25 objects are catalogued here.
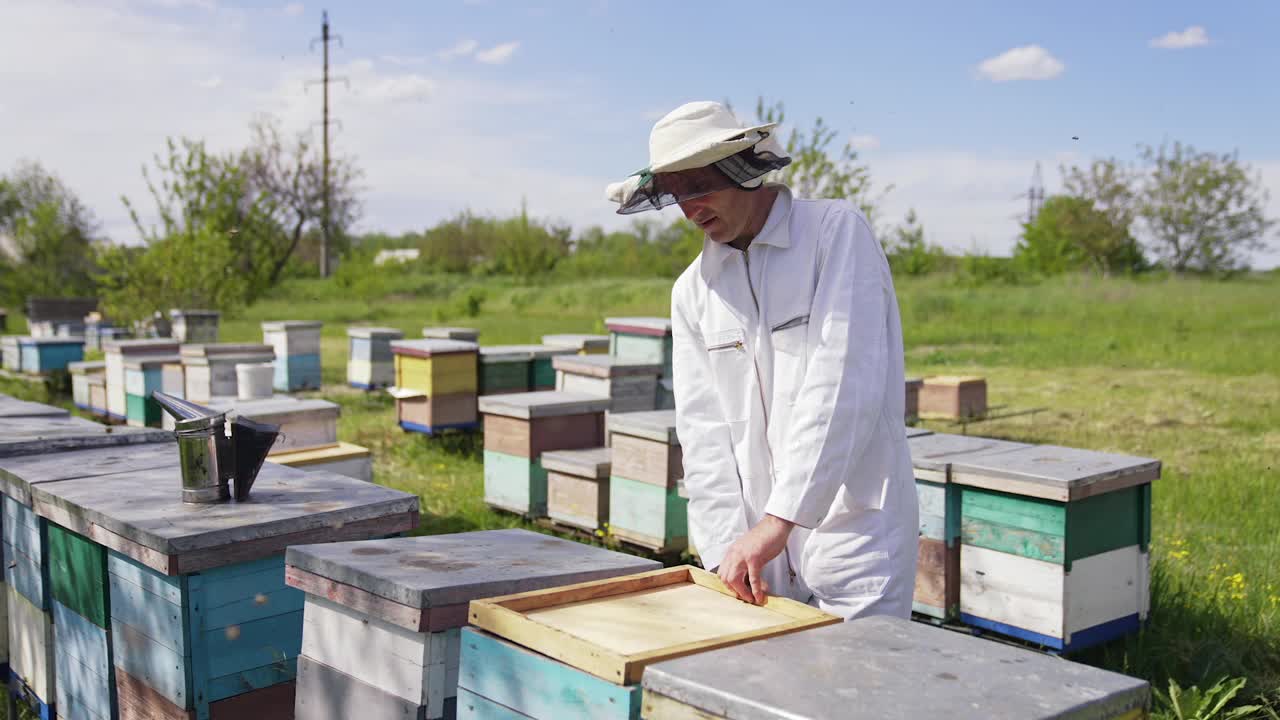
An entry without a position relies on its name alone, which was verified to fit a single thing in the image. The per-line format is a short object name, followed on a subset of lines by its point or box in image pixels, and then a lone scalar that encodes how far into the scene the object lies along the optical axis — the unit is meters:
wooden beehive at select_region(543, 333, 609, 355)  8.89
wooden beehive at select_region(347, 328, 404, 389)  10.88
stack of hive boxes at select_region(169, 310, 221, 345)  13.43
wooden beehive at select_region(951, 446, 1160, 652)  3.42
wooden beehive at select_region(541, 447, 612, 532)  5.31
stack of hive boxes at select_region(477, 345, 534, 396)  8.03
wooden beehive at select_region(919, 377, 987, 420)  8.46
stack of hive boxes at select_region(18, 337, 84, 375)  11.69
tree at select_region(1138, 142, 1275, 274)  33.97
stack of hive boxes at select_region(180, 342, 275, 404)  8.31
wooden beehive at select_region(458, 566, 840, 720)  1.47
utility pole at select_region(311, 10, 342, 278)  31.47
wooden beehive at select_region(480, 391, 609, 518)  5.69
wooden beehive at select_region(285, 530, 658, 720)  1.84
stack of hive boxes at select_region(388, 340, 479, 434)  7.78
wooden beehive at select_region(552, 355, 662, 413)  6.57
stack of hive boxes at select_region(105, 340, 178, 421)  9.00
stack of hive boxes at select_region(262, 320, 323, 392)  11.51
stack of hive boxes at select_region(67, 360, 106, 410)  9.95
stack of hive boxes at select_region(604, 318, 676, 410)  7.59
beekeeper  1.85
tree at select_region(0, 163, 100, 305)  23.23
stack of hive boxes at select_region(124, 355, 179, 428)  8.59
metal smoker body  2.61
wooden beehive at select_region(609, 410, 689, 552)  4.80
